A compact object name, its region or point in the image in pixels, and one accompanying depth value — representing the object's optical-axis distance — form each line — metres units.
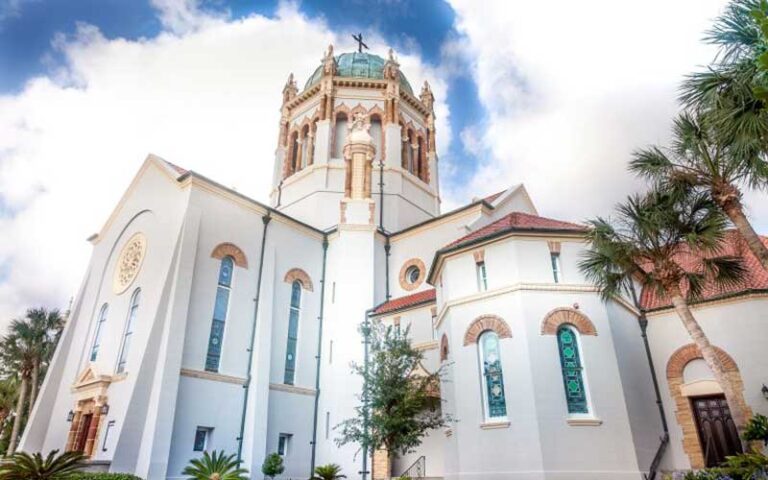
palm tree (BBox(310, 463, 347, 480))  16.17
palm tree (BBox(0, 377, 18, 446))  34.56
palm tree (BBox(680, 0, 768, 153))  8.27
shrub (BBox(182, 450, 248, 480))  12.63
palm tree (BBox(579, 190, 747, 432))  11.66
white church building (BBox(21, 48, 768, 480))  13.27
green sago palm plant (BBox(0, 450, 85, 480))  12.19
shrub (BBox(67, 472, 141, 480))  12.98
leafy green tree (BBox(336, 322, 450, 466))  14.20
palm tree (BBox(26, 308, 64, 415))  29.70
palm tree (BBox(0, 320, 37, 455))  29.72
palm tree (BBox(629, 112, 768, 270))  10.01
